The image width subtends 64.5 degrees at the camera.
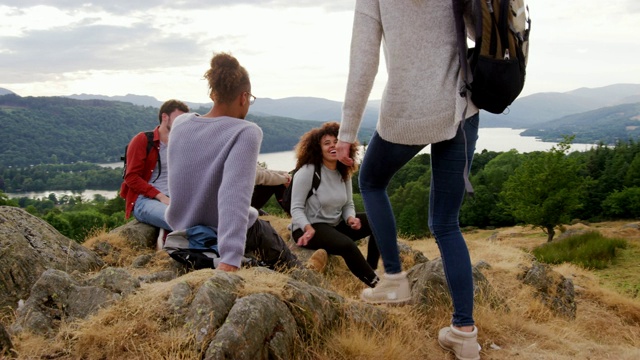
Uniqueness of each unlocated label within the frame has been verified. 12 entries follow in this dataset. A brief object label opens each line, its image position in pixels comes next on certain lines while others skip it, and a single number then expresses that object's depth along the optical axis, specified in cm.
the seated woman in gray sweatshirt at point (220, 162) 346
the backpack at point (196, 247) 390
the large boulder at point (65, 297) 296
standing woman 278
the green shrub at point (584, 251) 1814
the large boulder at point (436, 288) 405
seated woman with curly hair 546
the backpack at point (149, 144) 681
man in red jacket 670
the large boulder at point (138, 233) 651
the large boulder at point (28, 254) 398
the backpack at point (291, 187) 565
